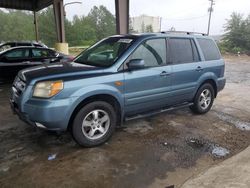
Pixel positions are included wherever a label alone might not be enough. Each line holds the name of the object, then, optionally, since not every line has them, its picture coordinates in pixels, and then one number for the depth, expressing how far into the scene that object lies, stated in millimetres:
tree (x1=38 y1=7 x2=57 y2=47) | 46389
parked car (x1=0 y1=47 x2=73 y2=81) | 6942
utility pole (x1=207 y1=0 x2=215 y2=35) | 39463
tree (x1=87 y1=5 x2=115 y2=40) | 51500
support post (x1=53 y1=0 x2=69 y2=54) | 14171
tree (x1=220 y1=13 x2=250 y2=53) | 26806
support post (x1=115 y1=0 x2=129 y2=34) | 6804
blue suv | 2785
